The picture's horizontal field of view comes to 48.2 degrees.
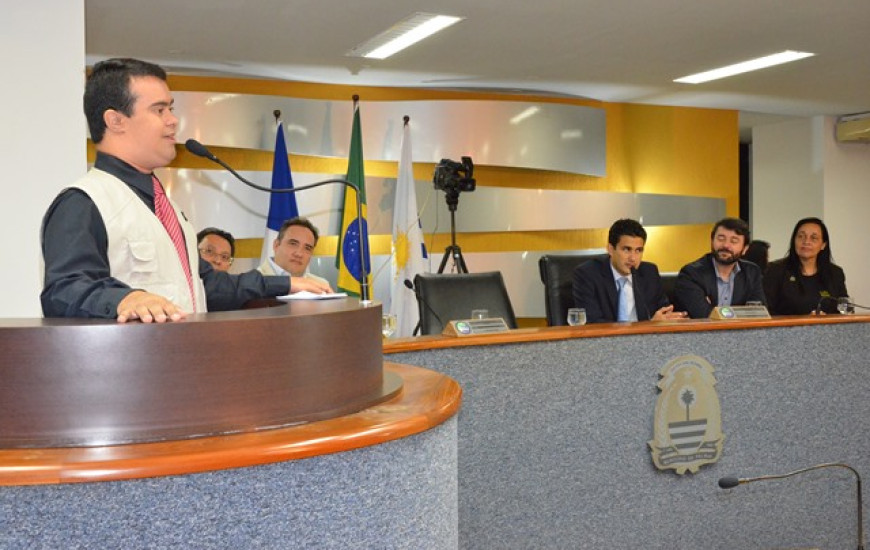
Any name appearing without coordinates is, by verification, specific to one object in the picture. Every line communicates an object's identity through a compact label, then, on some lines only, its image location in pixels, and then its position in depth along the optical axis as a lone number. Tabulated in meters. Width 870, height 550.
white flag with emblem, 6.12
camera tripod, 5.66
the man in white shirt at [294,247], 4.22
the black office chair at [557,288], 3.89
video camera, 5.75
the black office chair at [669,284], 4.14
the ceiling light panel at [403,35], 5.22
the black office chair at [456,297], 3.50
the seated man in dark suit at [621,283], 3.84
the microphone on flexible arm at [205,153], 1.50
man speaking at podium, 1.38
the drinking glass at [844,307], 3.44
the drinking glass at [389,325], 2.44
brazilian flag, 5.95
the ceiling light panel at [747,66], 6.30
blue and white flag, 5.97
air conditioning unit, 8.66
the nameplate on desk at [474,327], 2.51
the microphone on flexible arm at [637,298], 3.90
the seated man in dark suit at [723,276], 3.99
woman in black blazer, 4.59
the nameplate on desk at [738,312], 2.97
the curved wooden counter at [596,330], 2.39
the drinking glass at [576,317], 2.90
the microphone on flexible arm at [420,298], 3.45
